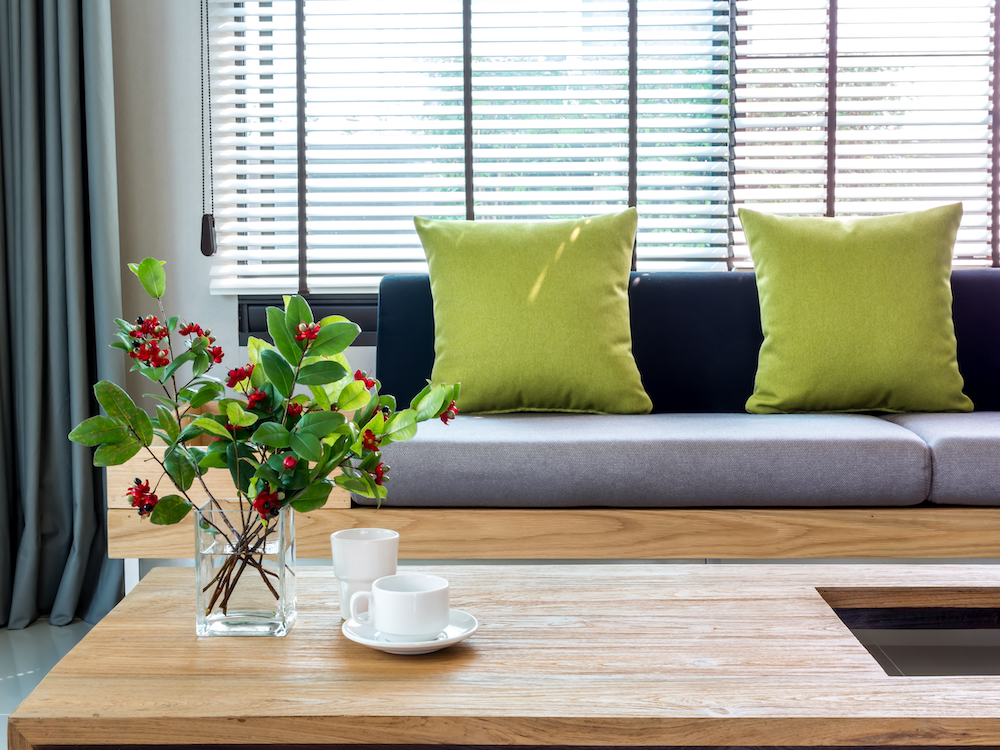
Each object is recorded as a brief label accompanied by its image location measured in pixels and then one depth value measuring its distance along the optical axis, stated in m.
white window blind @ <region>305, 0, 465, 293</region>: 2.83
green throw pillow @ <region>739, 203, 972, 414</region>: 2.23
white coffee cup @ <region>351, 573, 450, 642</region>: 0.86
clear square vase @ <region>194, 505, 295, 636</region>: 0.91
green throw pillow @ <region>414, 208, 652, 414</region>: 2.22
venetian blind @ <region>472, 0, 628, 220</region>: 2.83
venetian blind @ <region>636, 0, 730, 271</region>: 2.82
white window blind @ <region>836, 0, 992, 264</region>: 2.81
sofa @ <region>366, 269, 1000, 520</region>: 1.87
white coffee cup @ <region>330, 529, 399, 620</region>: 0.96
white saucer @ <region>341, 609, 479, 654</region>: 0.85
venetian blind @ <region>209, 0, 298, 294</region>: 2.80
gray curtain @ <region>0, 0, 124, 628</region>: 2.42
